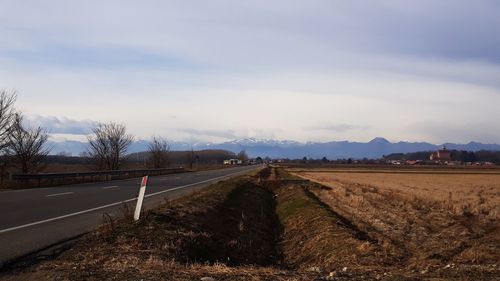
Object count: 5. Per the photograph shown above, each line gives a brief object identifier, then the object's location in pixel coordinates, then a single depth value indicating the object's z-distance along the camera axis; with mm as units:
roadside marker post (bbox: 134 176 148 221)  12273
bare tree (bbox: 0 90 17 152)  35438
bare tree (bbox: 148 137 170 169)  82625
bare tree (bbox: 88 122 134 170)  61938
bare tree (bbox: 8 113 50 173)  42469
